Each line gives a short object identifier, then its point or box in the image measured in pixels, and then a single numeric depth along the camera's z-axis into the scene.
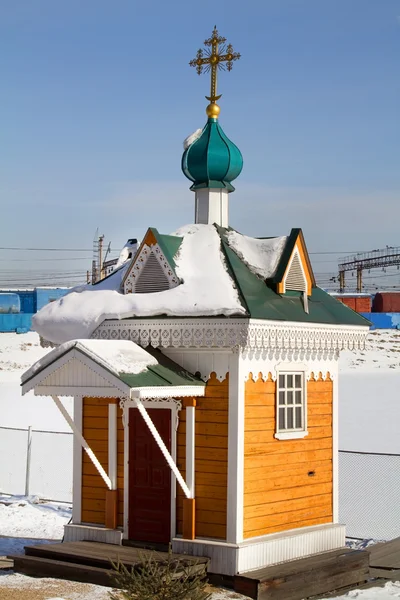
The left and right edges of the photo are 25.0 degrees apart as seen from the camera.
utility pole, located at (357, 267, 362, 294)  92.56
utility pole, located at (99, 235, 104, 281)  63.64
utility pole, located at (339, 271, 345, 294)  95.69
